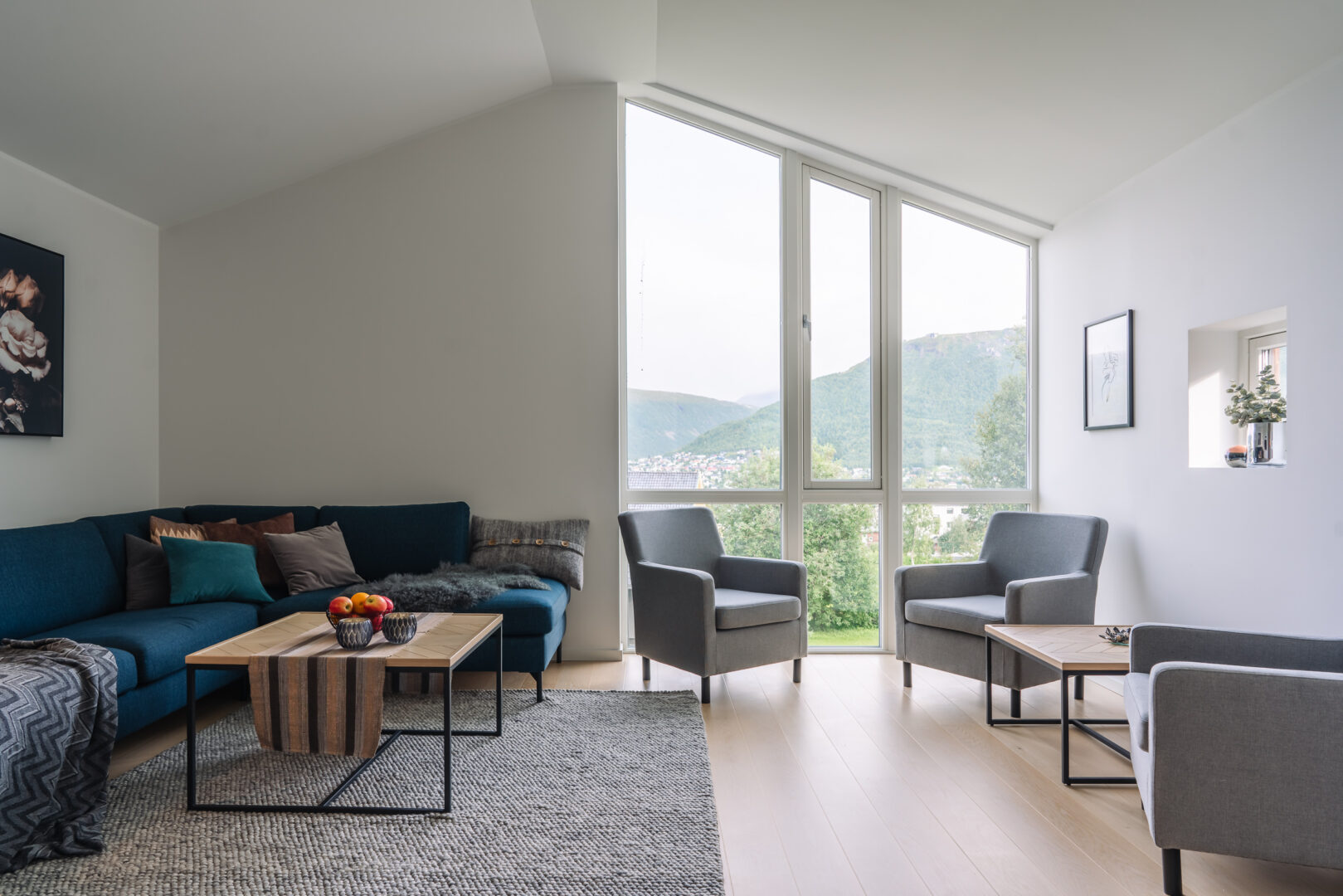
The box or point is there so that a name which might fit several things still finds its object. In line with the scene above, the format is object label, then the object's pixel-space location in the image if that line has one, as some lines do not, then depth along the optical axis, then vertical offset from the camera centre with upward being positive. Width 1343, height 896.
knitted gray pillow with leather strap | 4.04 -0.53
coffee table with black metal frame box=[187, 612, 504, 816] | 2.39 -0.68
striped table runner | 2.39 -0.79
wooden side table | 2.64 -0.76
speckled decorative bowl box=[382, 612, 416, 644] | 2.61 -0.62
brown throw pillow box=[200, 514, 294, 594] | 3.80 -0.44
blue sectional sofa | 2.82 -0.65
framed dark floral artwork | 3.30 +0.50
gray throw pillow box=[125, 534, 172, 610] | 3.42 -0.58
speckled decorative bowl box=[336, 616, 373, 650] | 2.48 -0.61
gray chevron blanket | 2.07 -0.87
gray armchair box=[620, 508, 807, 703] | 3.53 -0.75
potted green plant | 2.89 +0.14
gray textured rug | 2.00 -1.14
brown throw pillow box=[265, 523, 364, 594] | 3.73 -0.56
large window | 4.54 +0.47
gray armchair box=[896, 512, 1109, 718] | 3.32 -0.70
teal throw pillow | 3.43 -0.57
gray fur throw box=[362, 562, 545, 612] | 3.38 -0.64
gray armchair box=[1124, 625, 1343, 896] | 1.84 -0.79
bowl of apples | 2.61 -0.55
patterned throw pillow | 3.67 -0.40
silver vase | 2.90 +0.01
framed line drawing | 3.68 +0.38
